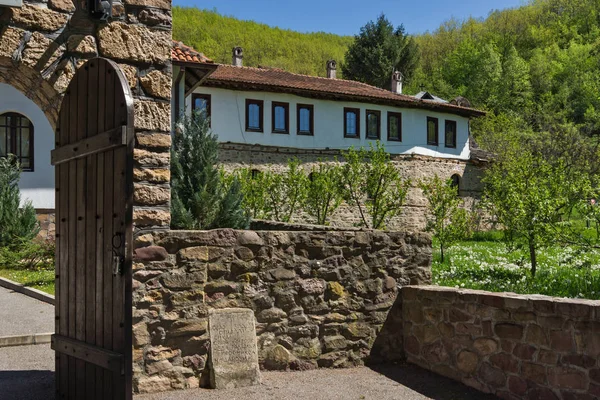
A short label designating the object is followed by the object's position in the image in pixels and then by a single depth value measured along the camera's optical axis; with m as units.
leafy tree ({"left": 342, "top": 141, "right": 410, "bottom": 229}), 19.78
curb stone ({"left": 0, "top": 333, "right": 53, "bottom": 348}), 7.12
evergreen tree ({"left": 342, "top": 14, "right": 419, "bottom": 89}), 46.50
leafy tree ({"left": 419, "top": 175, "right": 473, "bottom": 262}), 15.05
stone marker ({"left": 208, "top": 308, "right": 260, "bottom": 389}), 5.76
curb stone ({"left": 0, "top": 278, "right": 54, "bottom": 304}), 9.91
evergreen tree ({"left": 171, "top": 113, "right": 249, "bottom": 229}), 11.50
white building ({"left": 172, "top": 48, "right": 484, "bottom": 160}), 25.09
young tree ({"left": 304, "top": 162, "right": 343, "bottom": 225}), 21.22
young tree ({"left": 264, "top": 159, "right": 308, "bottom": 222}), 20.88
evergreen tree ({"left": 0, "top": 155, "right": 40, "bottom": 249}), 14.35
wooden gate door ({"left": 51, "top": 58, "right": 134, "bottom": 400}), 3.81
